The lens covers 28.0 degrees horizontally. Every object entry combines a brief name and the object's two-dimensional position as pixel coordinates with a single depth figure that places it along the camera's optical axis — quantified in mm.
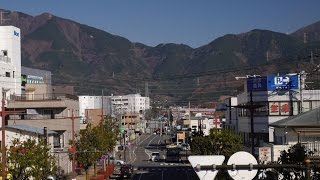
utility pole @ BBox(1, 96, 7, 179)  29969
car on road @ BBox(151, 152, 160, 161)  103188
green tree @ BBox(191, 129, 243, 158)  50375
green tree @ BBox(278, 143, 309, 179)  23547
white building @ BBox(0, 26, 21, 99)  86688
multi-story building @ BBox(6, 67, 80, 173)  73625
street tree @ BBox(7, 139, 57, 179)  37406
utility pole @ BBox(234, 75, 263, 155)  38756
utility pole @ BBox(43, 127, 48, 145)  59116
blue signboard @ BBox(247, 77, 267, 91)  77625
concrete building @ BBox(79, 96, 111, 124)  163812
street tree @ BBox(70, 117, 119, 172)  68438
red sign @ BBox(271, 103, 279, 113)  76688
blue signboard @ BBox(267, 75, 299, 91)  76312
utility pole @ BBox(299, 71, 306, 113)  73750
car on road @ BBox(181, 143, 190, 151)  127125
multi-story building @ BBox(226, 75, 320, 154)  75750
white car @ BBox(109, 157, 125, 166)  93325
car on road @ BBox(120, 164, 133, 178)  69700
